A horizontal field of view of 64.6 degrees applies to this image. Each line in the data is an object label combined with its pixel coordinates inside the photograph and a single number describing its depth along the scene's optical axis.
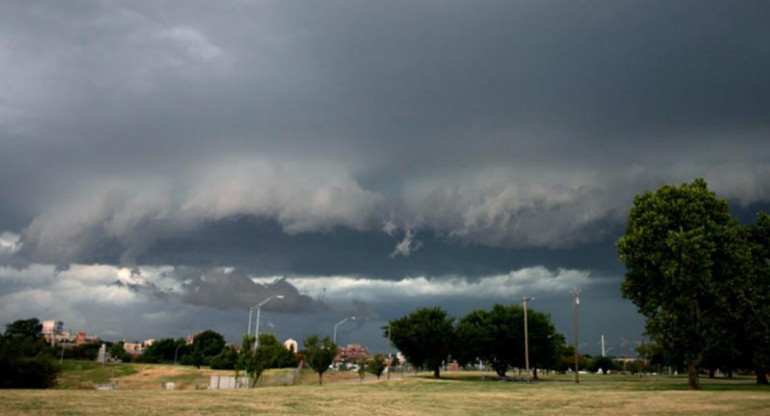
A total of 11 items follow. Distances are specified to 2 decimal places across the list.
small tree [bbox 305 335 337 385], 75.75
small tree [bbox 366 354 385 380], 90.81
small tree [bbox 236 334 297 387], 60.62
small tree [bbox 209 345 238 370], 129.43
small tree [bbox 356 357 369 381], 87.00
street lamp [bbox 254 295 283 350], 61.78
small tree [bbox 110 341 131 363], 162.00
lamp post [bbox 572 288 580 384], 89.44
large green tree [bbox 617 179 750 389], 49.81
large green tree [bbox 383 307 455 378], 94.31
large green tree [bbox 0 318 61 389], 49.25
